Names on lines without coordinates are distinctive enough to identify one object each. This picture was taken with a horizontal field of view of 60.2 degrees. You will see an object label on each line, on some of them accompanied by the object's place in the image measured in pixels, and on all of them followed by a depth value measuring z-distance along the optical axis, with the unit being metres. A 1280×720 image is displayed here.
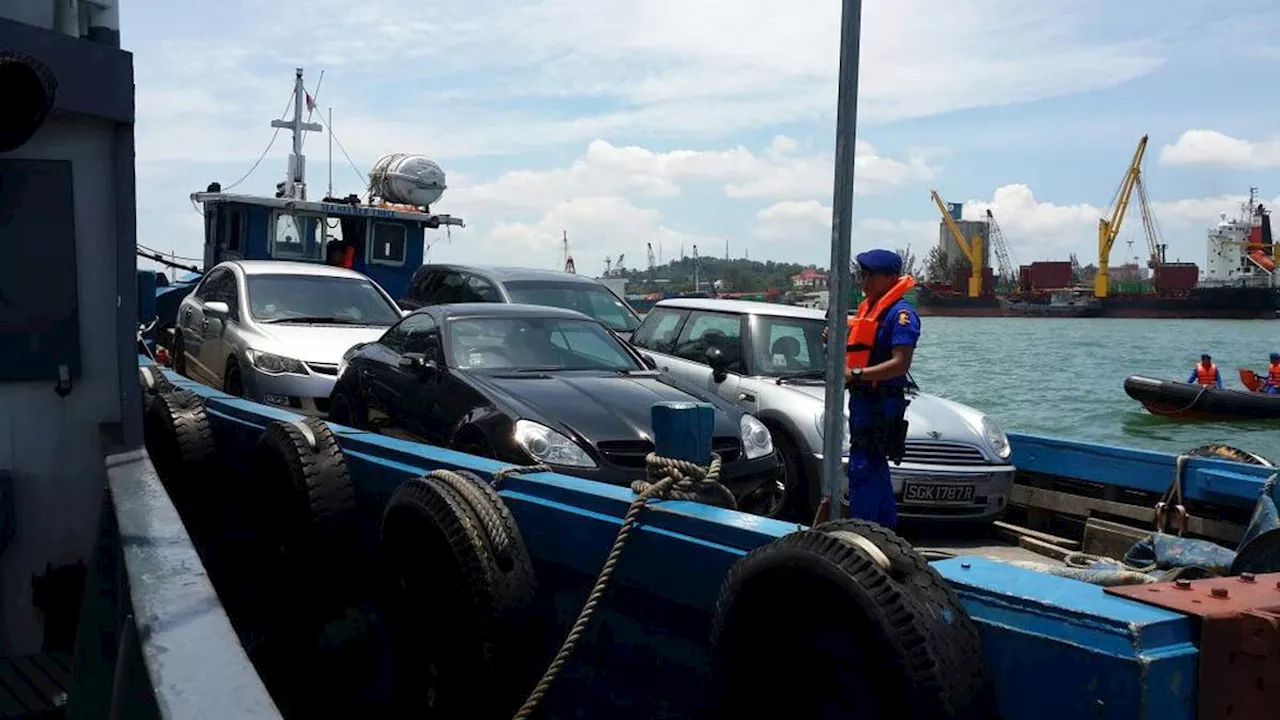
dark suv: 11.20
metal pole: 3.27
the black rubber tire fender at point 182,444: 6.36
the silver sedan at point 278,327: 9.03
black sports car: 5.70
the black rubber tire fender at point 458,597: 3.72
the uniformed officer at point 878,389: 5.46
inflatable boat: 22.00
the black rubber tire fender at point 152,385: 6.95
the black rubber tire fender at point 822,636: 2.37
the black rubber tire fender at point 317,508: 4.90
